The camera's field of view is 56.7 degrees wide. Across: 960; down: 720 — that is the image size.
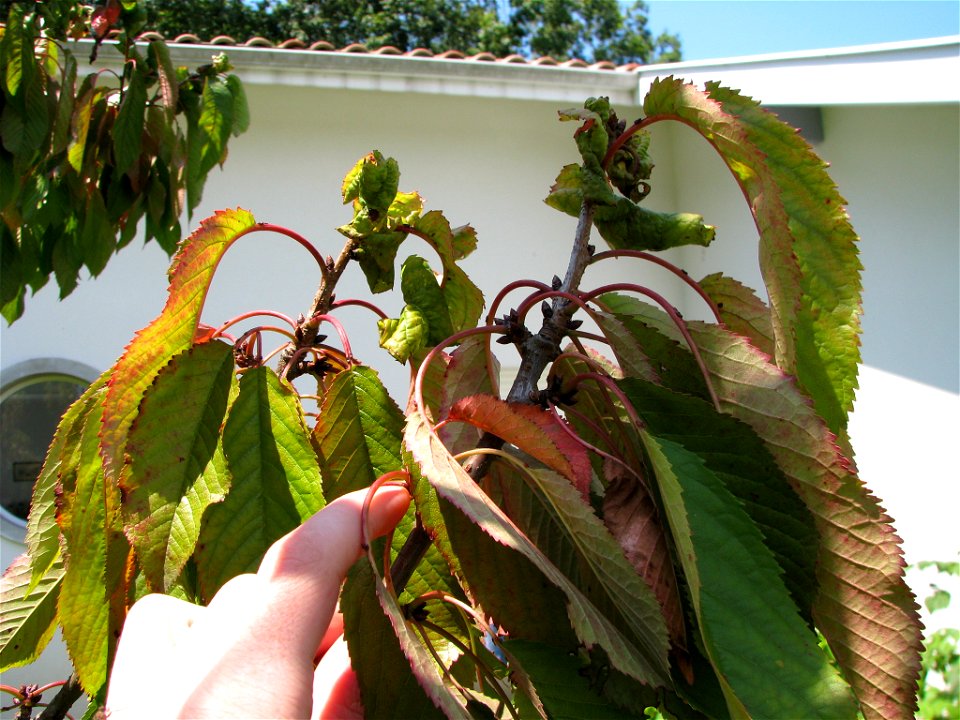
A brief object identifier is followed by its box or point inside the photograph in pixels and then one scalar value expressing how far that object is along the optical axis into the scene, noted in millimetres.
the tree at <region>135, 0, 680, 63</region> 13852
